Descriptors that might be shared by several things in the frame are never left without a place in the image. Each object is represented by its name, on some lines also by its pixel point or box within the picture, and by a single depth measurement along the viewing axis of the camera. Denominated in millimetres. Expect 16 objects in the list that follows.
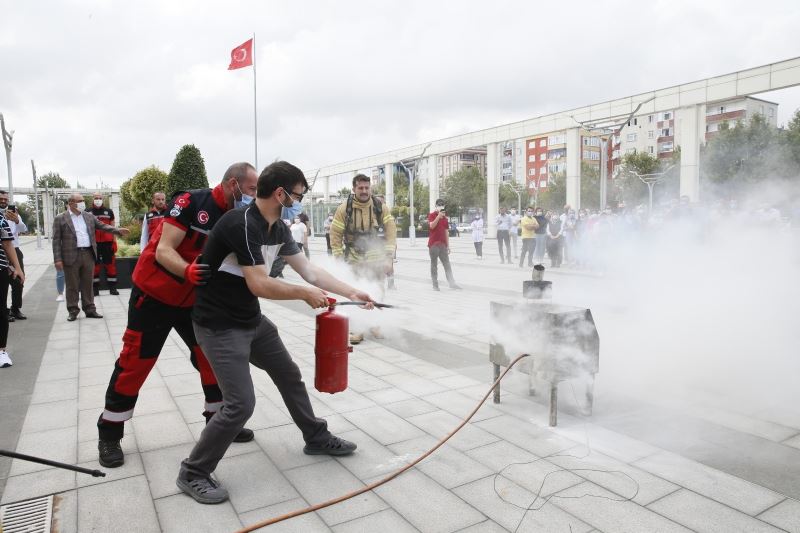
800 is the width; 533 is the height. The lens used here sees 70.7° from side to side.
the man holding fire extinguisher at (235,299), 2770
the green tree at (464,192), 73500
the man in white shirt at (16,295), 8281
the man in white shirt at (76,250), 8172
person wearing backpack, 6593
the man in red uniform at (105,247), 9562
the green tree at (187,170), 19906
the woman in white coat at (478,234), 19703
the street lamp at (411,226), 32281
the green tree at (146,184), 27781
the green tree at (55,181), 91325
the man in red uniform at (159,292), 3188
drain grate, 2604
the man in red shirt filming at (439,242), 11453
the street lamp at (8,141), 25412
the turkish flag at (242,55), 26969
